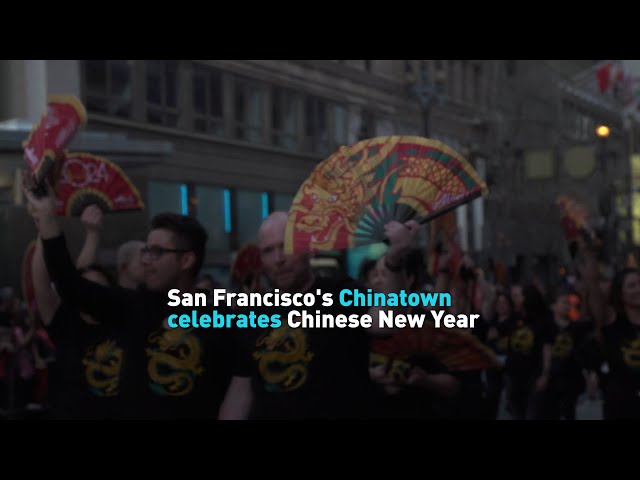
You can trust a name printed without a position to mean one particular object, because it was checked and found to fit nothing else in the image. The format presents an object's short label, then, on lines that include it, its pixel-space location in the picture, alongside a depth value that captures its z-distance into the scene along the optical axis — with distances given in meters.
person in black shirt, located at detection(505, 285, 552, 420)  11.06
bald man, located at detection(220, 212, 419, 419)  4.75
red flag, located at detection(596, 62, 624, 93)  51.75
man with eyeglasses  4.70
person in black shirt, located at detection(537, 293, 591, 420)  10.64
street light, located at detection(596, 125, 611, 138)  21.97
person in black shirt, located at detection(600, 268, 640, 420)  6.97
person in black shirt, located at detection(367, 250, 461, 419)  5.55
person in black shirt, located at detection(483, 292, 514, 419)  9.88
